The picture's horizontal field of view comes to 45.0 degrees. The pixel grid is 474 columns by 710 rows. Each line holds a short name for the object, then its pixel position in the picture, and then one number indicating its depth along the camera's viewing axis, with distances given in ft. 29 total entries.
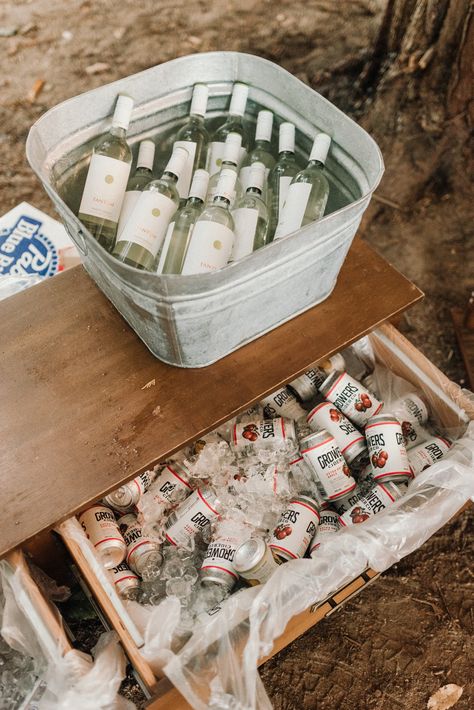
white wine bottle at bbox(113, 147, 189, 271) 3.30
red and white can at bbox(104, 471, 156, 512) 3.77
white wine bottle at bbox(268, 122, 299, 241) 3.85
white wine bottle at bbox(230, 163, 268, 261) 3.47
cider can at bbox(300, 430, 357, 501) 3.68
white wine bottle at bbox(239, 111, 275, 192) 3.94
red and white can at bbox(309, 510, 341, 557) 3.51
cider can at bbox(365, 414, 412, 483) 3.65
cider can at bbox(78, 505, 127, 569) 3.47
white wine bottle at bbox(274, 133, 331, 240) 3.51
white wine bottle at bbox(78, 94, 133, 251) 3.51
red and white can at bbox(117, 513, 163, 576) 3.63
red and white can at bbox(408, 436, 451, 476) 3.79
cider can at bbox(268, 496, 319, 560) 3.48
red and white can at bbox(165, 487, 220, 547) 3.64
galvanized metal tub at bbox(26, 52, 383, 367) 2.90
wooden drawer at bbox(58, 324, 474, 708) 2.90
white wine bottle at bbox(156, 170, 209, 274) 3.43
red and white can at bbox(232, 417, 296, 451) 3.99
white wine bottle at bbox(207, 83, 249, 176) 3.97
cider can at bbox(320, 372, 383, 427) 4.06
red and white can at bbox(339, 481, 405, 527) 3.53
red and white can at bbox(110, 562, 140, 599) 3.48
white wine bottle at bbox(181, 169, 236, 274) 3.14
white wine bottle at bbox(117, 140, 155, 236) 3.89
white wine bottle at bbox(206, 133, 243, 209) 3.59
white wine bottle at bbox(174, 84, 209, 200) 3.90
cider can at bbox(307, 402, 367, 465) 3.92
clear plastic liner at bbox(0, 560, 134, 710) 2.85
